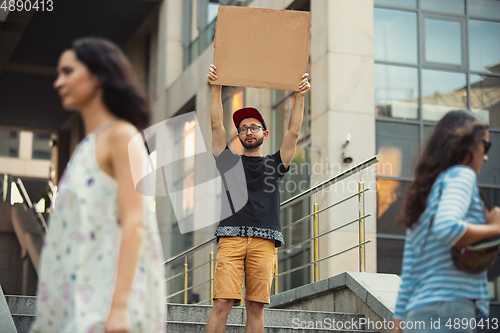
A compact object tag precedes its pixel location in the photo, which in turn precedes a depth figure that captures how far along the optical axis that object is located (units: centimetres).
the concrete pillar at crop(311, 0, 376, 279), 1144
